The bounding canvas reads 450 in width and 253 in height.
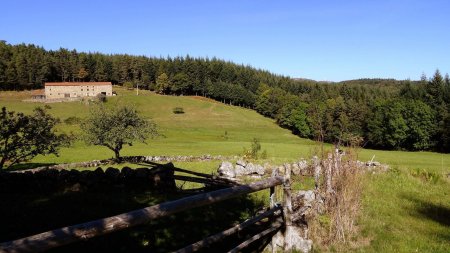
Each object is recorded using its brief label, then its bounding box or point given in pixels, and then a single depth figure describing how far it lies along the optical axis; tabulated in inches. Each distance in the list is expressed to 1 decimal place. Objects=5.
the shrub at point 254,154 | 1349.7
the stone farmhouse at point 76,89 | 4852.4
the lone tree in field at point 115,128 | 1443.2
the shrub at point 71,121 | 3063.5
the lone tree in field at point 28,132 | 757.3
